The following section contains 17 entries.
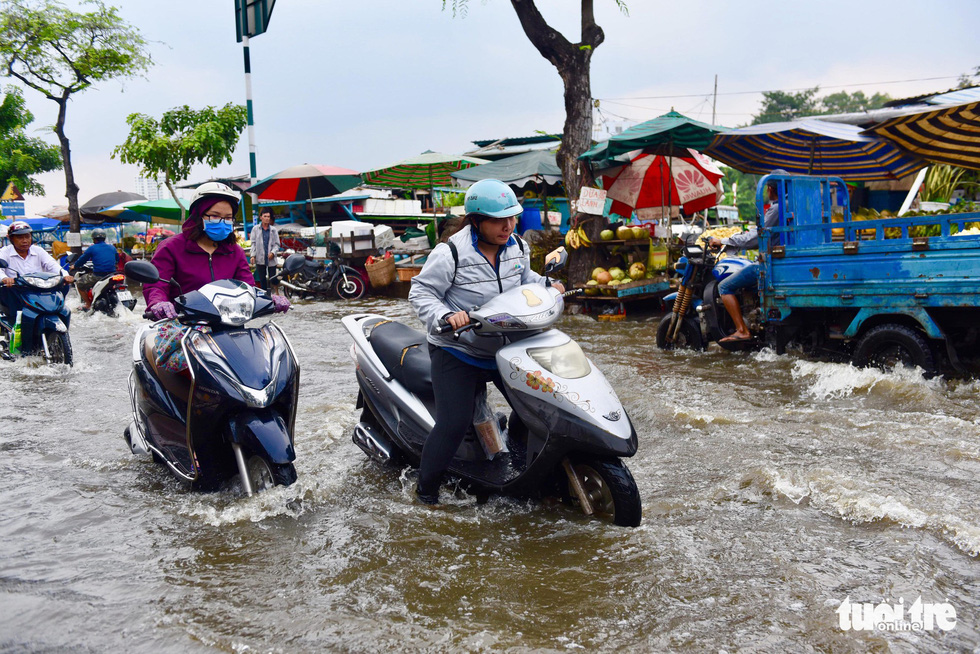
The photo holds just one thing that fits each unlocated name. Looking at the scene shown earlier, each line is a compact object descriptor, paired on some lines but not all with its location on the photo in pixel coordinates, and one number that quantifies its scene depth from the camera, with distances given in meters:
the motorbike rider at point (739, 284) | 7.92
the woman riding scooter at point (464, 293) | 3.76
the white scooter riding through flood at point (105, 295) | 7.34
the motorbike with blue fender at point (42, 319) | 8.25
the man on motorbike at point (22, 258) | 8.03
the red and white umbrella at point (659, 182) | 14.87
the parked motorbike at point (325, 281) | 17.39
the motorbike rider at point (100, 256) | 13.17
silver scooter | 3.44
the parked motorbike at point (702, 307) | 8.19
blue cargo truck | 6.21
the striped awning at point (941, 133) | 8.40
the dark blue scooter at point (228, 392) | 3.86
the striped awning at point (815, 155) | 11.36
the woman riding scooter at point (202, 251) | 4.30
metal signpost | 16.34
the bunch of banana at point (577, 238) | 13.02
